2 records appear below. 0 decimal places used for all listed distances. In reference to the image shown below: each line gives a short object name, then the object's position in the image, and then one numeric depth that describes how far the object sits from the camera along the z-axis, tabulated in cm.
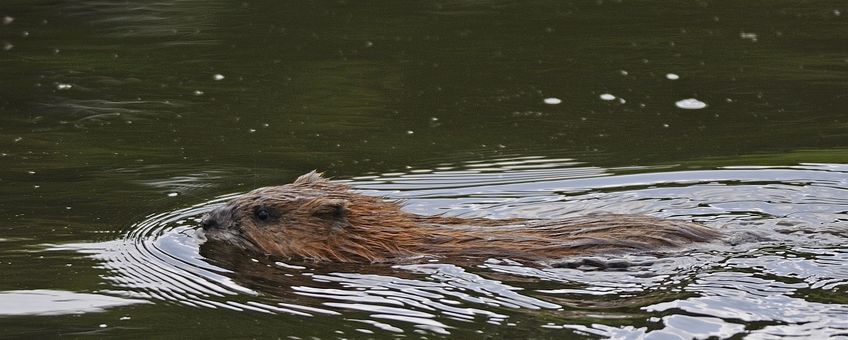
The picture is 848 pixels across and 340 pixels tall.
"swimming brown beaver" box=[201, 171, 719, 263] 1235
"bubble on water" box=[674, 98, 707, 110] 1809
